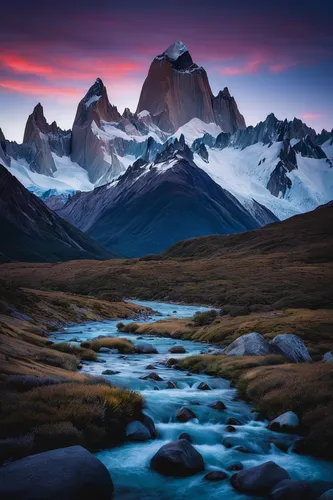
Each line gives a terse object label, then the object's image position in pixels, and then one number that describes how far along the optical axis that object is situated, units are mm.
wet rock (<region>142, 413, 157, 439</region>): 20984
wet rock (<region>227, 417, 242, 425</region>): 23438
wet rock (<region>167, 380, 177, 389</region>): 29609
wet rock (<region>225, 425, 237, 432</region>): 22402
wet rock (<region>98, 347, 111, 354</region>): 44250
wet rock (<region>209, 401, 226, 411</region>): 25309
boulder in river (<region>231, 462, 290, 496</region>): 16281
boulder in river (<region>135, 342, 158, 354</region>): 45375
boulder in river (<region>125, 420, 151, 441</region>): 20156
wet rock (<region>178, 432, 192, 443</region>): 21042
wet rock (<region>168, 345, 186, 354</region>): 46250
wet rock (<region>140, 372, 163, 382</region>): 30980
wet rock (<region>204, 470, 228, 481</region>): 17375
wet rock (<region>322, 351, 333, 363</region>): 34212
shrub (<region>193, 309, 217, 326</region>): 68475
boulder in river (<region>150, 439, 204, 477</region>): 17688
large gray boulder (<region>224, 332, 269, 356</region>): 38219
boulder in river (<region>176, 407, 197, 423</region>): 23562
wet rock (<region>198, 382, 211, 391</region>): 30031
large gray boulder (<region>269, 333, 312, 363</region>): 37250
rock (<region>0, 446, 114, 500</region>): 12961
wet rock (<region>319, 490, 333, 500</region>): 14443
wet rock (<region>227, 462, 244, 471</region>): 18500
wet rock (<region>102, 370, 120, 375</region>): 31834
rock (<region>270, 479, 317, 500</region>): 15008
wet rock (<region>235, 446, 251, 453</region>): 20188
